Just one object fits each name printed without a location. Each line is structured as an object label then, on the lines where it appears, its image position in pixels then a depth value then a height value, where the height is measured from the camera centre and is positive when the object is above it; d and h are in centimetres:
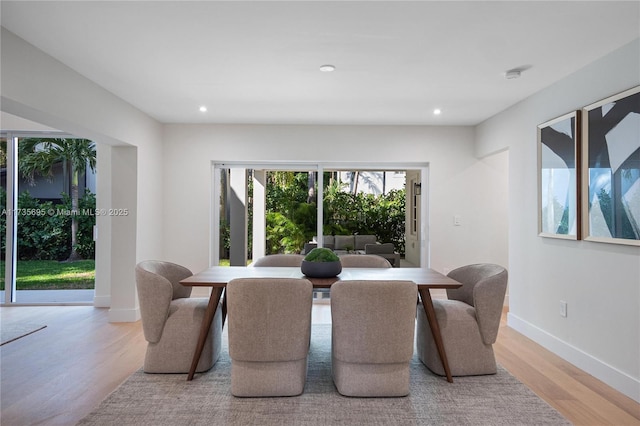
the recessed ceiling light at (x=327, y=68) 314 +117
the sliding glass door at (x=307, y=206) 543 +13
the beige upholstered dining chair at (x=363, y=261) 374 -43
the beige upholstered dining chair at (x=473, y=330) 278 -80
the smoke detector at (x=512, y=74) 324 +115
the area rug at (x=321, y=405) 224 -114
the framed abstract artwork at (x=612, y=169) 259 +32
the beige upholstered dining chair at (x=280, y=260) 378 -42
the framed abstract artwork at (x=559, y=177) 318 +33
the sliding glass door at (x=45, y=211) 510 +6
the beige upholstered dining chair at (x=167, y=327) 282 -79
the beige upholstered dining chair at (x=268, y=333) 240 -71
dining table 271 -46
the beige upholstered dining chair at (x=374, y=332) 241 -71
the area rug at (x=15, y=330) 374 -114
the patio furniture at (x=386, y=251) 545 -48
